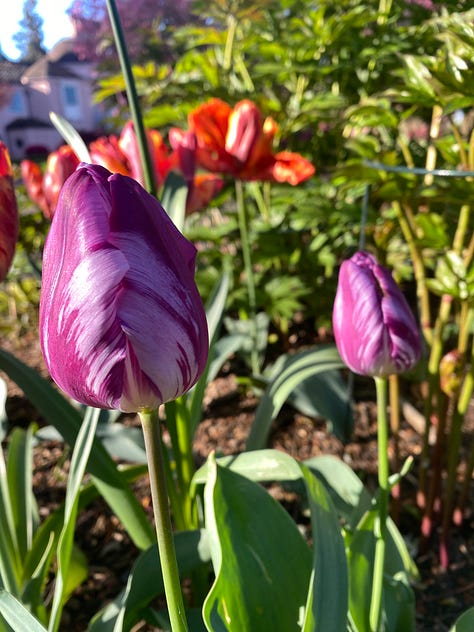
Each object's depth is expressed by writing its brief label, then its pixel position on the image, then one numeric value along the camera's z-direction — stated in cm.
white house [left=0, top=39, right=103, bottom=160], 1639
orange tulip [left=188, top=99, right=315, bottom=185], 55
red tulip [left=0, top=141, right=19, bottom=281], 31
